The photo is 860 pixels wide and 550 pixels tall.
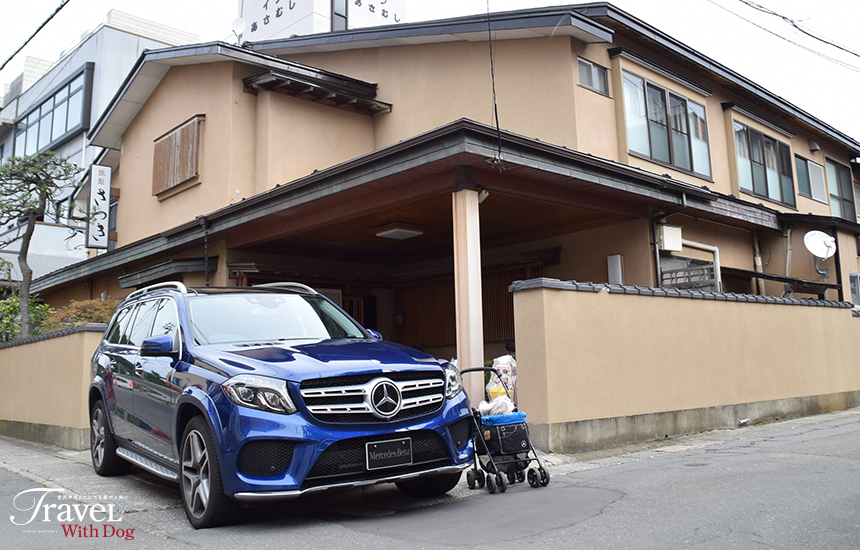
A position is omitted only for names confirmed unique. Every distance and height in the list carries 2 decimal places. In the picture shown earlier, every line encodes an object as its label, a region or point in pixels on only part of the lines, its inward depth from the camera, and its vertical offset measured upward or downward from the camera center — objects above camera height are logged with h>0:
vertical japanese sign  17.17 +4.45
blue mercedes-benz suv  4.63 -0.19
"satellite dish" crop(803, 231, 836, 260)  14.53 +2.56
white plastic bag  8.51 +0.07
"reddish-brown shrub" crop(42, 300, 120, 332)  14.07 +1.45
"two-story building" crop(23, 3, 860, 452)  10.08 +3.83
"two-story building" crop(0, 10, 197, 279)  25.50 +11.96
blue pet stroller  5.99 -0.65
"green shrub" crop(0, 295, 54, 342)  15.58 +1.58
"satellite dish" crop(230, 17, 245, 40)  15.55 +7.89
